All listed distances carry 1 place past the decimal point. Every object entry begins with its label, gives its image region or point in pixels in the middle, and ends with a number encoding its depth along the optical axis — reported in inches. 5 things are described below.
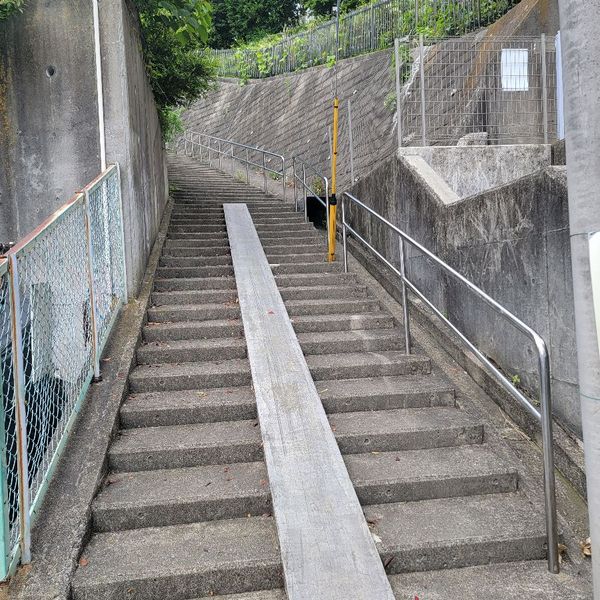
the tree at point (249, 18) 837.2
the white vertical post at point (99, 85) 168.2
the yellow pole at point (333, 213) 227.9
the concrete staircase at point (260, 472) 86.8
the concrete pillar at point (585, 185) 65.1
